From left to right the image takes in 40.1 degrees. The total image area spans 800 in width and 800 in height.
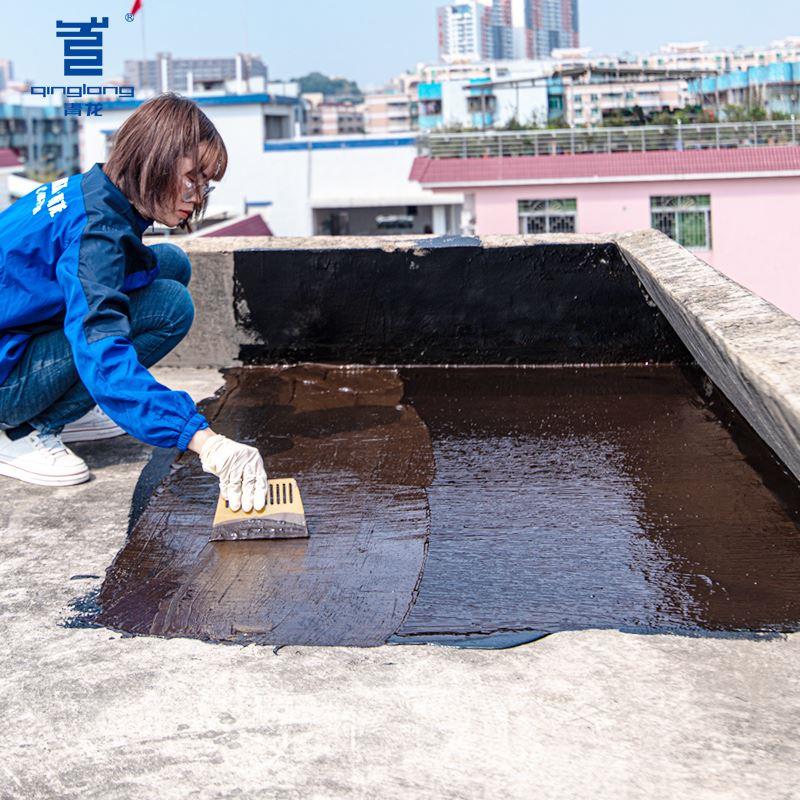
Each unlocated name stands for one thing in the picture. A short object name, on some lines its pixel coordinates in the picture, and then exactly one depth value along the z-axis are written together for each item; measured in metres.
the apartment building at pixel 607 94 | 30.30
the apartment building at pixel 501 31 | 163.88
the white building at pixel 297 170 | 44.91
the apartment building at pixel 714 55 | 82.06
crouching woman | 2.35
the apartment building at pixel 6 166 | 37.94
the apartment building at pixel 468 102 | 45.53
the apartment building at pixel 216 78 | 47.53
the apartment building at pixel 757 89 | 27.76
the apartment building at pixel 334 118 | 120.25
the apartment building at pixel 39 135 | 77.06
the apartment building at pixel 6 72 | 161.88
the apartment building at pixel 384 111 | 135.88
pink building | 24.17
